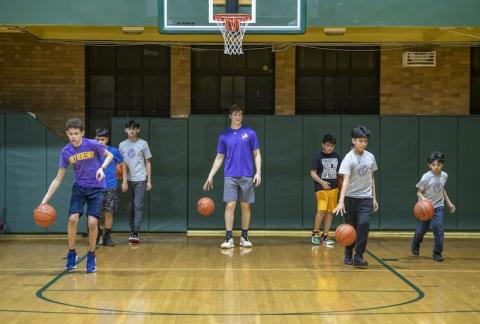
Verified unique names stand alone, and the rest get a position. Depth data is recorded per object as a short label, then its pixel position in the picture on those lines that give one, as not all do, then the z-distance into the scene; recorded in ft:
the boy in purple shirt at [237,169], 42.70
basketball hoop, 42.52
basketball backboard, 42.93
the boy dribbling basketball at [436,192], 38.73
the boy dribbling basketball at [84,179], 33.78
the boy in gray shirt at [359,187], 35.91
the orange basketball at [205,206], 43.14
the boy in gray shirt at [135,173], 44.75
